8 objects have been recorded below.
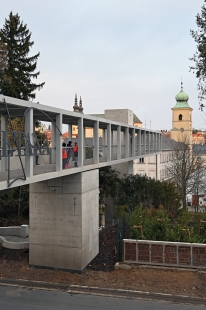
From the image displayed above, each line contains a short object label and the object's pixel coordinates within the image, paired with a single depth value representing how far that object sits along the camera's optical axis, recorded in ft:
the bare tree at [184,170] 116.98
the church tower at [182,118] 281.33
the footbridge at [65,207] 43.19
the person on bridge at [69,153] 46.08
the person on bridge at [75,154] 48.55
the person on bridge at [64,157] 43.91
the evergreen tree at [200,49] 63.72
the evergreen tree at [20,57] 127.53
